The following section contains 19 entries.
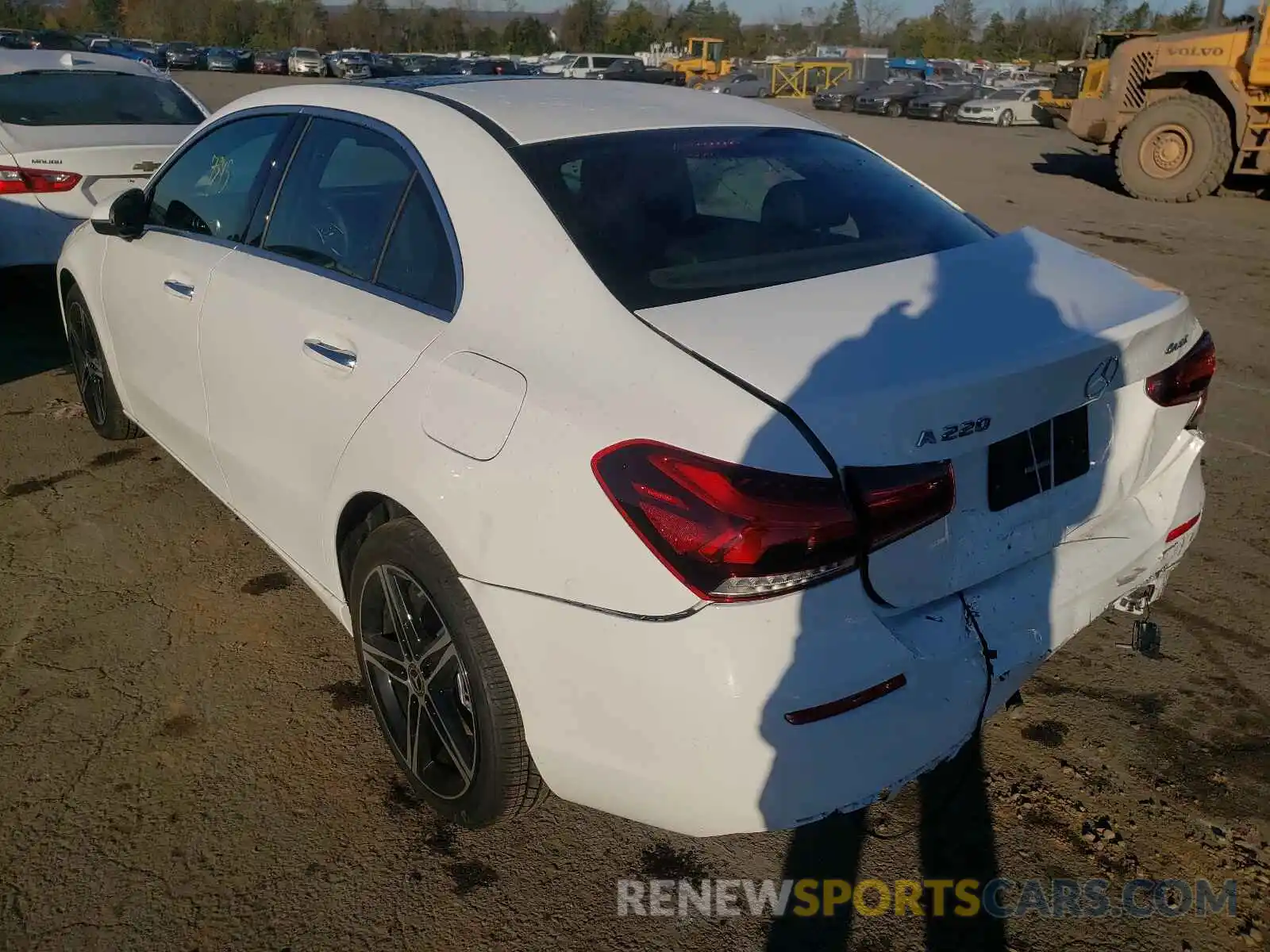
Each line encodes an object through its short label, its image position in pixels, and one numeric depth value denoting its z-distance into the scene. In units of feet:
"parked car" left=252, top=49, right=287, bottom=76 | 176.76
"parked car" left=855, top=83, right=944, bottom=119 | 111.04
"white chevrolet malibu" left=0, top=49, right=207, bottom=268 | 18.99
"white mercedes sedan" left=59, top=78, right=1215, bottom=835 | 5.94
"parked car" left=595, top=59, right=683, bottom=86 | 124.98
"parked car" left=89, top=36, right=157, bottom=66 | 125.23
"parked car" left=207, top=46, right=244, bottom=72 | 176.14
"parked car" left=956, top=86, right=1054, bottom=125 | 98.48
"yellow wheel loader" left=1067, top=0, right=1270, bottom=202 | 42.70
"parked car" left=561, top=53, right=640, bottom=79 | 145.38
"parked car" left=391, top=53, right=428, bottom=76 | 148.91
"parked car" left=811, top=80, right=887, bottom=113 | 117.08
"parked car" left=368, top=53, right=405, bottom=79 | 143.23
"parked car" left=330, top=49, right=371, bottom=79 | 150.67
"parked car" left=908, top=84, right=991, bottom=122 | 106.32
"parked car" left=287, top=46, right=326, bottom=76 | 170.19
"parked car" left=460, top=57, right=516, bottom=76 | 131.03
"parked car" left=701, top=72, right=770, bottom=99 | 132.98
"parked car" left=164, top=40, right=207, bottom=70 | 176.45
